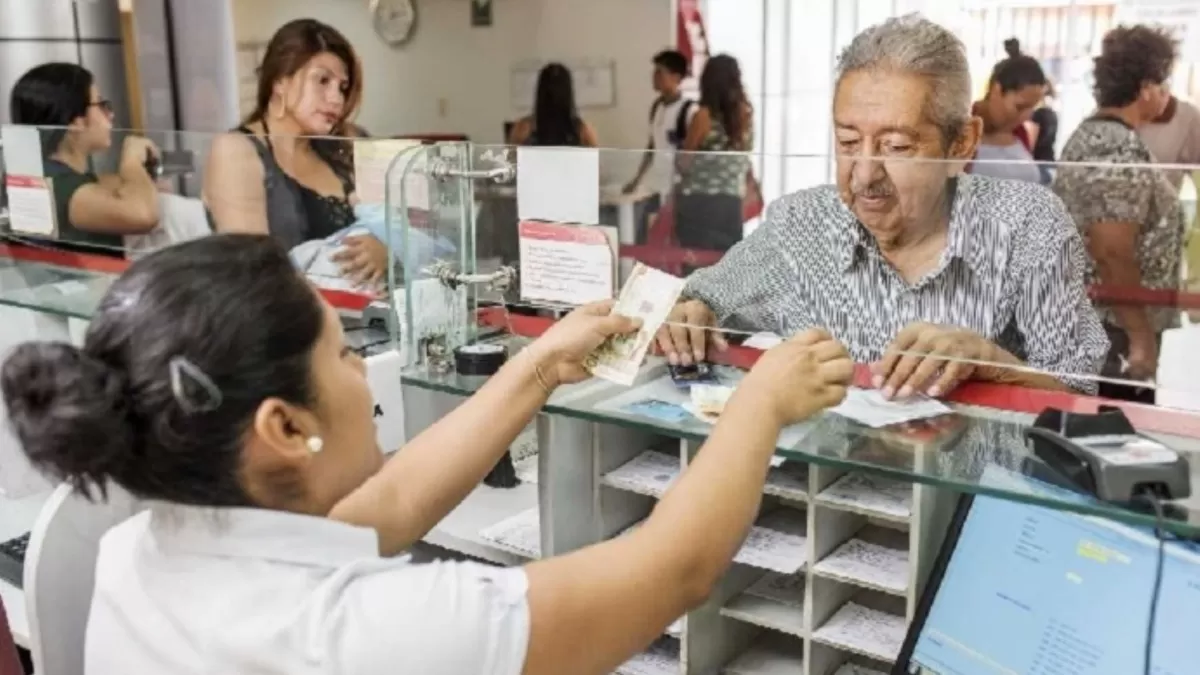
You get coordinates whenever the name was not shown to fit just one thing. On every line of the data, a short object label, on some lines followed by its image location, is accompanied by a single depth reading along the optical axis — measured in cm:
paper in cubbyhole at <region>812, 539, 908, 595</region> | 113
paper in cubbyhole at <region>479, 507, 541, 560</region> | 134
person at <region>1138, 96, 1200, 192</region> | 289
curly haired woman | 113
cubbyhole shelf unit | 114
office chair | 122
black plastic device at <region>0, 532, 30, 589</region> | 169
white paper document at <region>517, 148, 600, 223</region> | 126
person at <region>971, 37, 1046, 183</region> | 313
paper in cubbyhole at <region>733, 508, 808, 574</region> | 118
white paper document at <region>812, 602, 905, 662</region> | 114
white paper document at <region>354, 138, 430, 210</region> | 139
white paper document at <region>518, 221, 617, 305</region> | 125
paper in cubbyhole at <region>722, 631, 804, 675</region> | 127
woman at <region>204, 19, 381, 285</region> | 175
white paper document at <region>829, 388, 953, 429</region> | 110
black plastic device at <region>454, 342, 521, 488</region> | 131
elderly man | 126
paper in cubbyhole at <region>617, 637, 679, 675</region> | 128
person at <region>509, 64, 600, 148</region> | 537
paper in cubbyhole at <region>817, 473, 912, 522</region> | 111
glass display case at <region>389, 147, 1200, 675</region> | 106
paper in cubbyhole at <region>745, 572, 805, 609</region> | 125
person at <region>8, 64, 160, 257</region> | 208
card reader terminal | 86
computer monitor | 96
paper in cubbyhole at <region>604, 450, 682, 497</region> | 125
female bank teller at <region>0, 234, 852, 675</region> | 82
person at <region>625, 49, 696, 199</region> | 519
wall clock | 644
